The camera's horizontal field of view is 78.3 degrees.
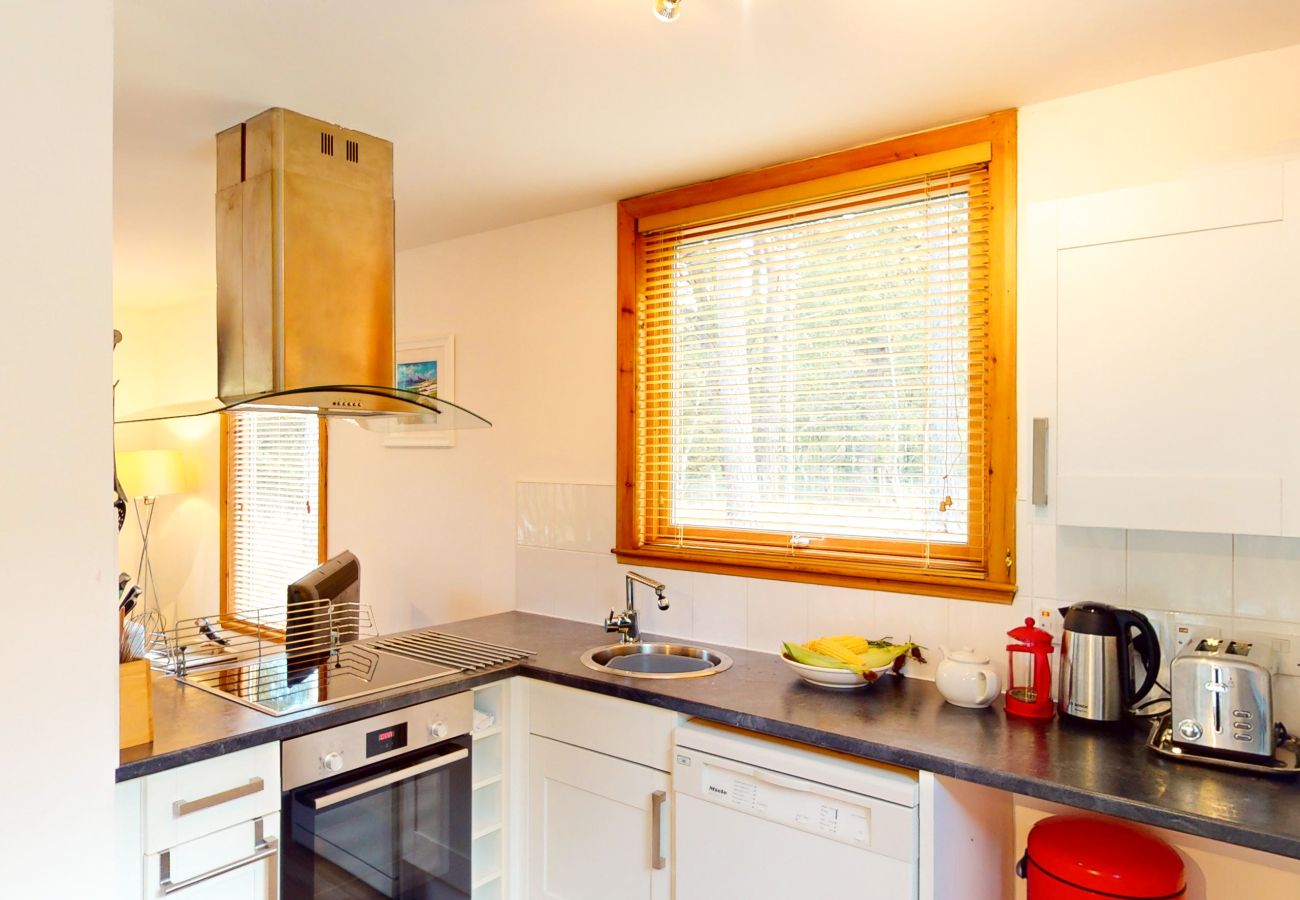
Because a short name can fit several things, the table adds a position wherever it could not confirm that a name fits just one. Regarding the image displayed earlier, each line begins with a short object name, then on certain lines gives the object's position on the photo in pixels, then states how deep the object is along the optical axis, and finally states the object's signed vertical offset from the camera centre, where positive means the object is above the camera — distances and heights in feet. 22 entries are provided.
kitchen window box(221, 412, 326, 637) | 13.34 -1.13
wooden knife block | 5.07 -1.68
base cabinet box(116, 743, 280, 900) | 4.97 -2.55
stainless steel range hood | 6.62 +1.47
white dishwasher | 5.33 -2.71
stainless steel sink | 8.10 -2.23
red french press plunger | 6.03 -1.77
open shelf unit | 7.38 -3.31
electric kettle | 5.78 -1.57
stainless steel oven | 5.82 -2.88
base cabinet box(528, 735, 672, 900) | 6.66 -3.36
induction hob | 6.37 -2.04
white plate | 6.63 -1.95
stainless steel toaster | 4.99 -1.64
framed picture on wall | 11.17 +1.02
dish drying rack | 7.07 -1.89
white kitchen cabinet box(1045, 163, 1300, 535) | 4.99 +0.60
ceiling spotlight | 5.11 +2.81
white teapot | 6.19 -1.85
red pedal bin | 5.06 -2.74
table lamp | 14.73 -0.58
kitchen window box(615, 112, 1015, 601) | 6.97 +0.74
